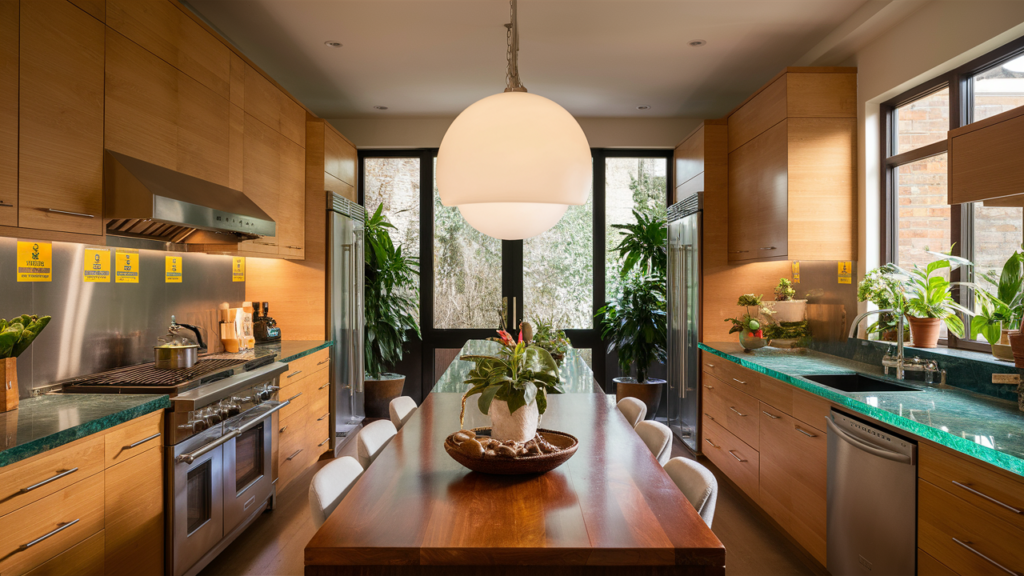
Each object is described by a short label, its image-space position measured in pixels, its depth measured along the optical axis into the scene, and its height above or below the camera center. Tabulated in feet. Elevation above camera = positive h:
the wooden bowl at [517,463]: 5.39 -1.61
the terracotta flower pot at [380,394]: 18.30 -3.25
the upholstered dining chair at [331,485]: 5.38 -1.92
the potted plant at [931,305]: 9.61 -0.23
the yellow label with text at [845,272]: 12.32 +0.40
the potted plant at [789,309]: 13.50 -0.42
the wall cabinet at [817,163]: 11.98 +2.64
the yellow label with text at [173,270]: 11.32 +0.39
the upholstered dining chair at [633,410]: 8.66 -1.82
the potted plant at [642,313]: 17.58 -0.68
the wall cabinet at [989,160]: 6.42 +1.53
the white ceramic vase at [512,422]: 5.88 -1.33
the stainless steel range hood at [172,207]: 7.90 +1.27
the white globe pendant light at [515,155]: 5.61 +1.33
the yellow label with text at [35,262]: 7.96 +0.40
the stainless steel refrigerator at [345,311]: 15.29 -0.56
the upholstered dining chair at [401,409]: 9.23 -1.94
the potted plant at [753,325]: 13.16 -0.77
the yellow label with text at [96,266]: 9.14 +0.39
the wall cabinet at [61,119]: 6.76 +2.11
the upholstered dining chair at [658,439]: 7.12 -1.85
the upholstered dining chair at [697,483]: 5.48 -1.89
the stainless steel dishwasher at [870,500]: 6.84 -2.67
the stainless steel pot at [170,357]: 9.53 -1.09
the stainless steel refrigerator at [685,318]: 15.28 -0.75
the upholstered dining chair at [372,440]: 7.00 -1.88
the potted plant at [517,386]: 5.71 -0.94
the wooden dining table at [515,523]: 4.07 -1.78
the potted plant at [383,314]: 17.87 -0.72
